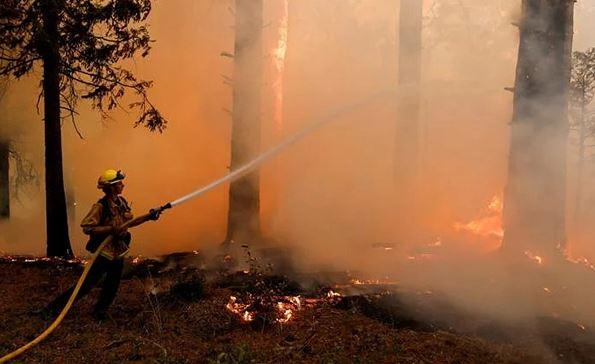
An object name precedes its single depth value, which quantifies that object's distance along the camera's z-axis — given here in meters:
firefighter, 5.82
